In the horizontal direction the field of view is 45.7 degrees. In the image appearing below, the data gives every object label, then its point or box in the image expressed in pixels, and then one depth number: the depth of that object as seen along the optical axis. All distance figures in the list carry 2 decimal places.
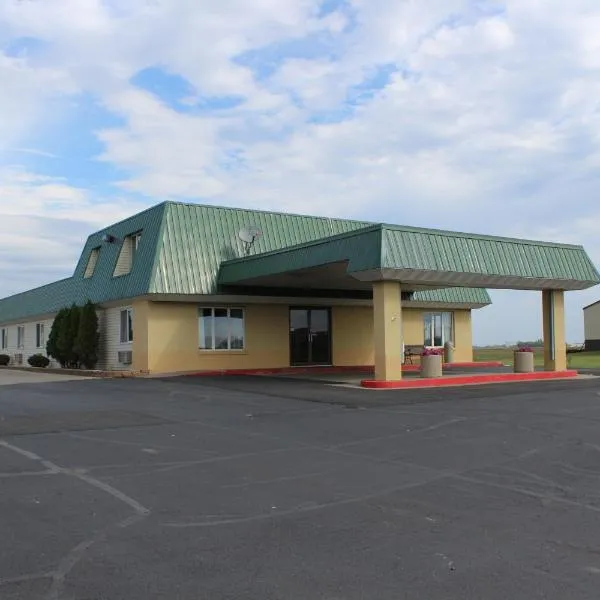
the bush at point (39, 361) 34.22
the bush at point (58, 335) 30.44
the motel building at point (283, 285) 19.58
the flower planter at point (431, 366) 21.16
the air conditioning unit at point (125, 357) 26.77
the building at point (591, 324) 71.68
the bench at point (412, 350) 30.22
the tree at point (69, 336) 29.77
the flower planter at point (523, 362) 24.39
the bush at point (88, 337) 28.83
